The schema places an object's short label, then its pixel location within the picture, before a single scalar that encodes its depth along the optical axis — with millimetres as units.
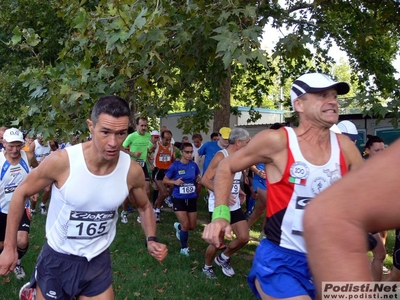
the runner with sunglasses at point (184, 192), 7742
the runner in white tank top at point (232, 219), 6277
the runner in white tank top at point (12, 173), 5808
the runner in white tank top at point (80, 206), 3324
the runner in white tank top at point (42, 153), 11000
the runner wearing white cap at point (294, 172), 2969
